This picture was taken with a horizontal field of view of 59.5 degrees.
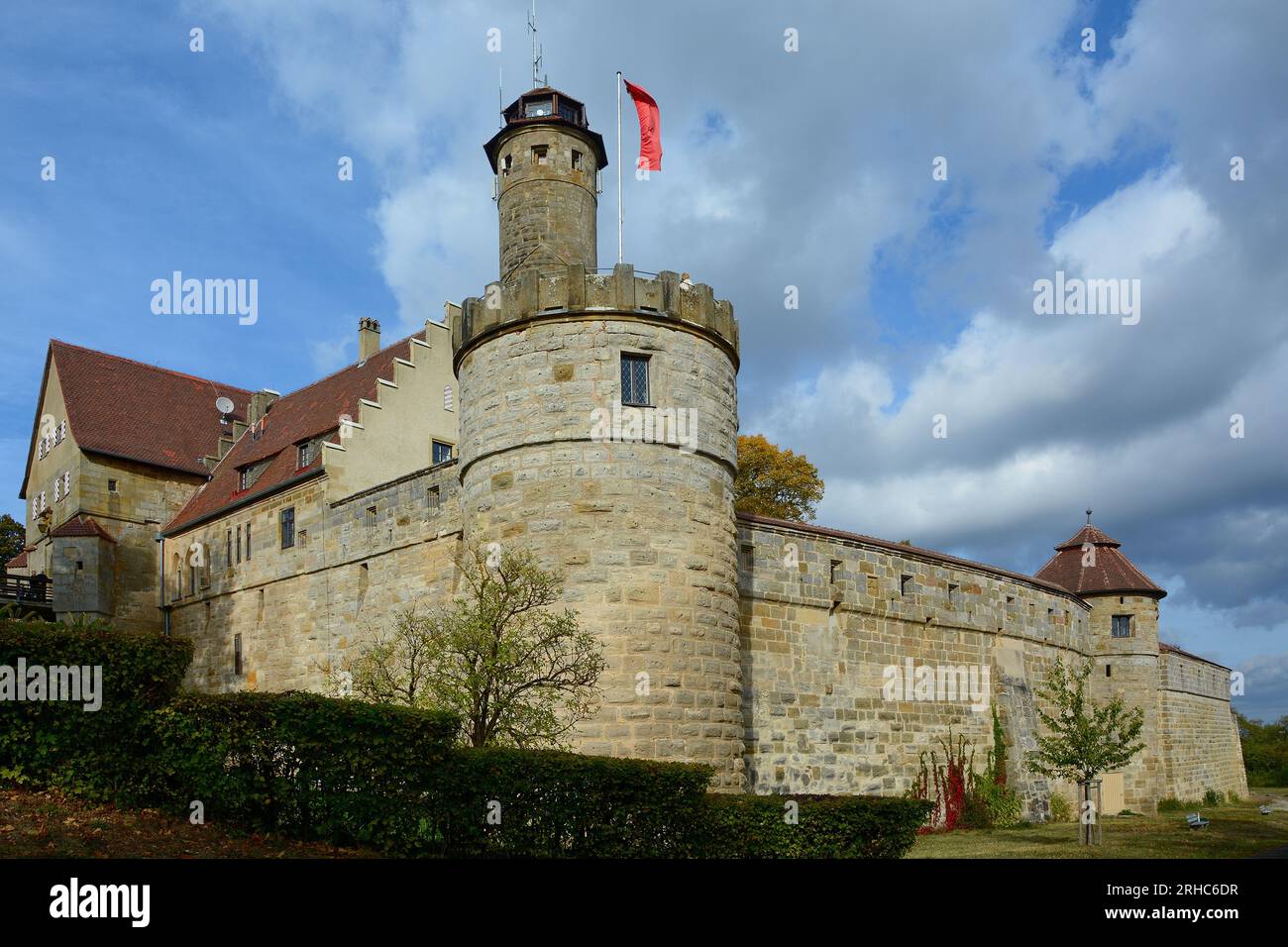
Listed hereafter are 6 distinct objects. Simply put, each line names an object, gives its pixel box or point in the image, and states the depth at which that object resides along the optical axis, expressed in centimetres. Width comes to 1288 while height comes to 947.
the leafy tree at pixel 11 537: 4794
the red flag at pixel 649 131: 2416
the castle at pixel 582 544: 1827
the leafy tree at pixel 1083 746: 2152
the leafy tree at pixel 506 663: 1534
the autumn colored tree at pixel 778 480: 4400
